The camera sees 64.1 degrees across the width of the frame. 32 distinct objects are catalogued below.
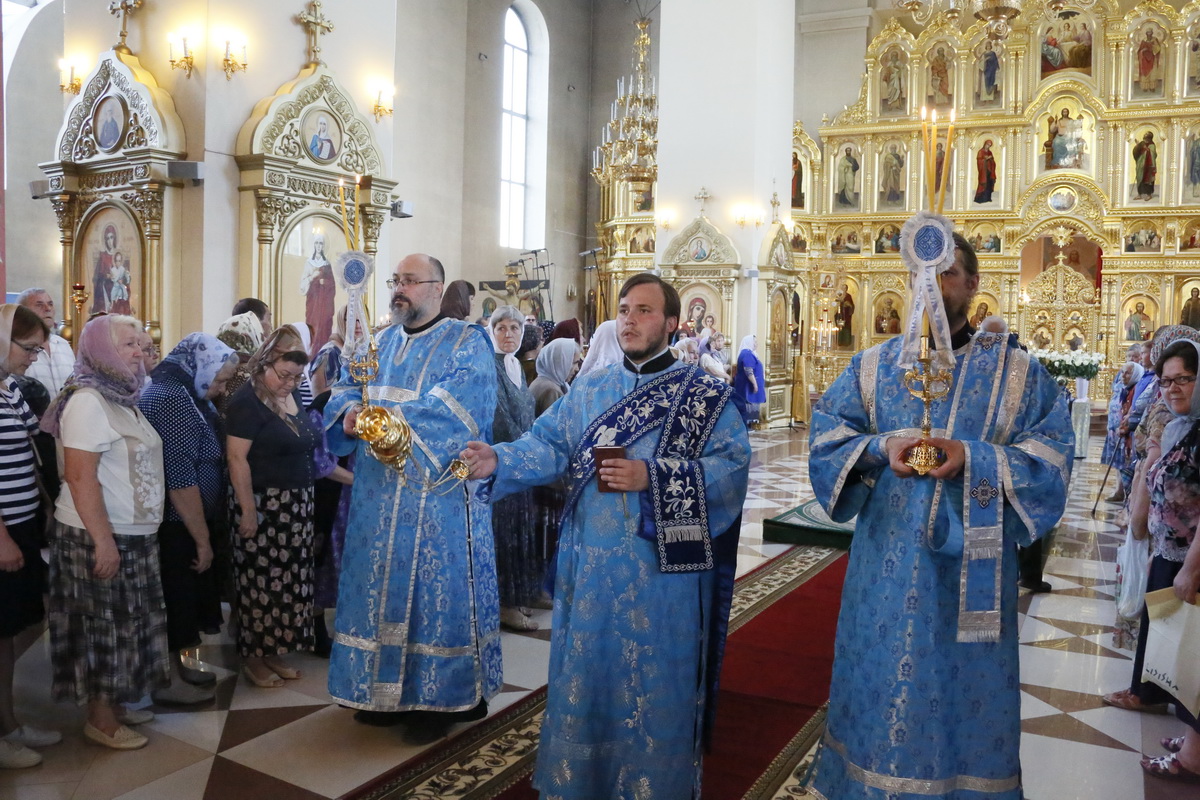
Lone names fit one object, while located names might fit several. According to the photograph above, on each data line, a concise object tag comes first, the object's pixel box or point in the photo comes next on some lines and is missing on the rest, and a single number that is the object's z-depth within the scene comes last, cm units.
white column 1697
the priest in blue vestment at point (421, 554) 353
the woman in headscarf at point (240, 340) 453
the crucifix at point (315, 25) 940
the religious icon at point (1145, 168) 1972
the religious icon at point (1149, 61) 1962
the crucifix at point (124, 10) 897
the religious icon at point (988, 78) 2103
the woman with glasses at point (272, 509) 407
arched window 2006
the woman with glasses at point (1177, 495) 353
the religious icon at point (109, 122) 893
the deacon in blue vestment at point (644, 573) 273
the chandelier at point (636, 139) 1488
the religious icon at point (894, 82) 2159
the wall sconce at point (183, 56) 870
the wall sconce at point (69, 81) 943
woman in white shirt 340
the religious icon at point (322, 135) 943
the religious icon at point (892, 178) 2170
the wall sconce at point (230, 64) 880
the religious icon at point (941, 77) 2131
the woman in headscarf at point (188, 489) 384
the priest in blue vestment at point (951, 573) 258
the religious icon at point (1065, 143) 2025
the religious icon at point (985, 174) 2102
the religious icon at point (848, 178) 2200
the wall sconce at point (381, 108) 1029
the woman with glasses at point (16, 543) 336
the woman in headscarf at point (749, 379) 1409
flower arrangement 1228
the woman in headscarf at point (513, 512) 513
